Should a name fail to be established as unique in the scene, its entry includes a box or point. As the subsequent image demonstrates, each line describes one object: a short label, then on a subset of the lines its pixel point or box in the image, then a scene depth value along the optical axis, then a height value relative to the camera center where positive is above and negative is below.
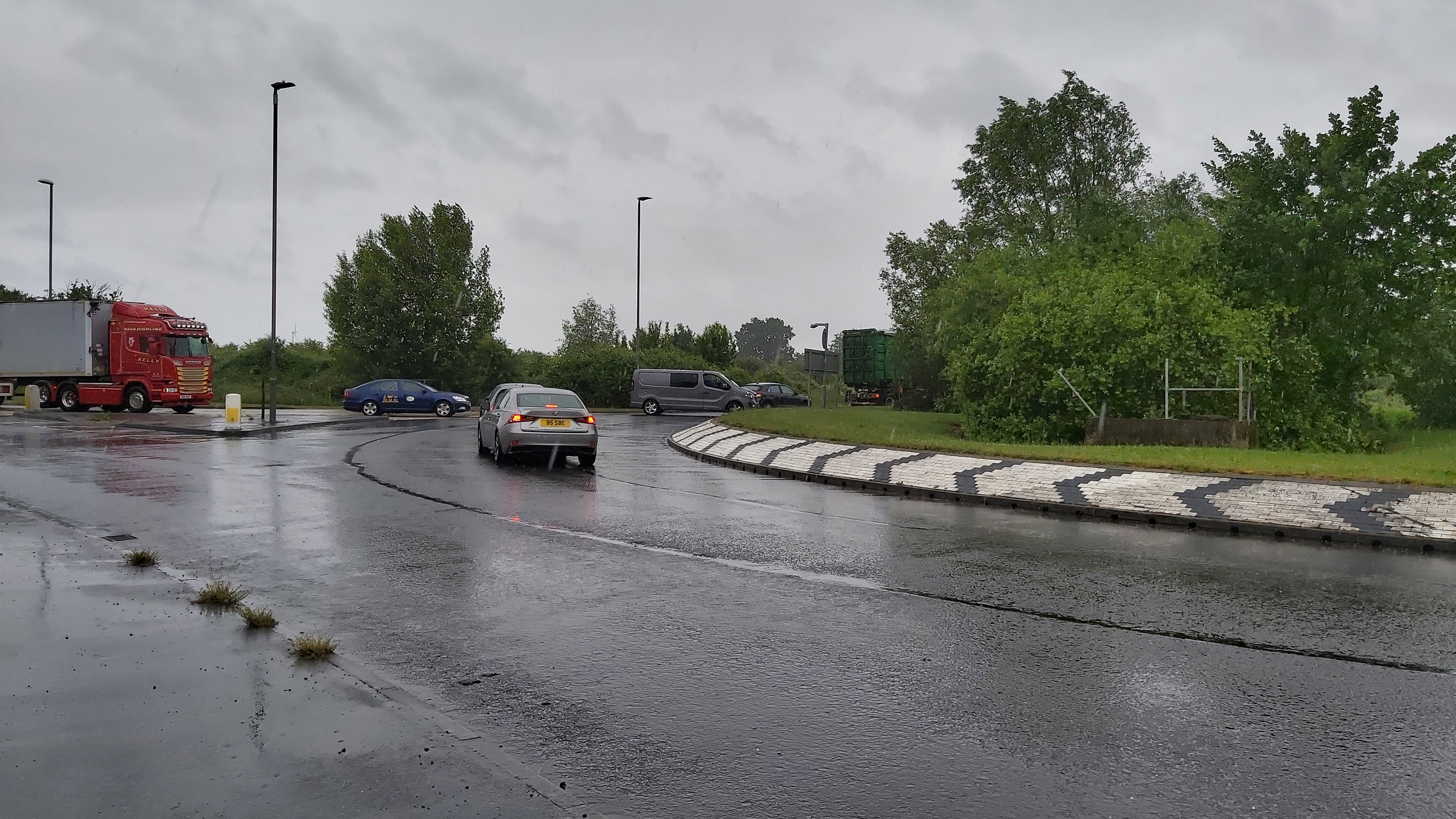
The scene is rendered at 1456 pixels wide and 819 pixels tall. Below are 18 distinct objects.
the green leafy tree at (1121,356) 22.05 +0.99
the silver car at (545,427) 19.33 -0.68
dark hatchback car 51.03 -0.02
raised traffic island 11.20 -1.20
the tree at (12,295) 60.06 +5.08
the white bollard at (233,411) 31.09 -0.77
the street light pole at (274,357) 30.94 +0.89
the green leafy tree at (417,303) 56.06 +4.76
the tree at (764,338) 192.38 +10.66
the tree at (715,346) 64.19 +3.00
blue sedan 44.12 -0.47
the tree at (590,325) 96.81 +6.28
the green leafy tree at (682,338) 68.75 +3.74
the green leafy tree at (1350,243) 26.95 +4.29
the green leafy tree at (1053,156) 46.34 +11.02
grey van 46.31 +0.06
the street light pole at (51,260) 49.44 +5.82
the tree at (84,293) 51.41 +4.50
